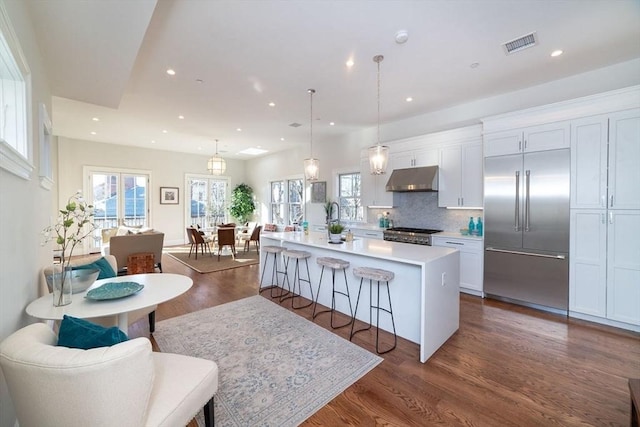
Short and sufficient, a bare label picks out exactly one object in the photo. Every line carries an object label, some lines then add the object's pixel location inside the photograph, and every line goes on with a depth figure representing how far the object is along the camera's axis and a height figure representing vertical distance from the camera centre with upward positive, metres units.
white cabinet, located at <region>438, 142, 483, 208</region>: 4.31 +0.56
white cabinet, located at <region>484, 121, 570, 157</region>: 3.44 +0.97
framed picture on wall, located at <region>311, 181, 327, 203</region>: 7.12 +0.48
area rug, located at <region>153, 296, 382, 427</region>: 1.87 -1.37
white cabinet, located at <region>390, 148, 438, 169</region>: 4.79 +0.97
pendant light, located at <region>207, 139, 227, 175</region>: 7.02 +1.18
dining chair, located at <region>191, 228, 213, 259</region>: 6.82 -0.71
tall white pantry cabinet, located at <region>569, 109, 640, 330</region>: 3.00 -0.11
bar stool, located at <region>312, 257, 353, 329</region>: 3.07 -0.91
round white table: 1.59 -0.61
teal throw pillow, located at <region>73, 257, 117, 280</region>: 2.42 -0.54
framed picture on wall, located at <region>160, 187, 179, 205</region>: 8.70 +0.47
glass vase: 1.71 -0.51
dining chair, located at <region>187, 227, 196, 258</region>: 7.02 -0.66
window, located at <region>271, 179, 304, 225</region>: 8.30 +0.27
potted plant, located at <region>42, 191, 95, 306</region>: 1.71 -0.43
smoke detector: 2.63 +1.75
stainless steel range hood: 4.58 +0.54
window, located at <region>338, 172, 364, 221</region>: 6.54 +0.32
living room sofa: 4.95 -0.71
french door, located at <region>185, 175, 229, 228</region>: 9.33 +0.34
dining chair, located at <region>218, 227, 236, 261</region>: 6.53 -0.68
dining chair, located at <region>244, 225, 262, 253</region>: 7.57 -0.83
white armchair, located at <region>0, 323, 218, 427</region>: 0.98 -0.66
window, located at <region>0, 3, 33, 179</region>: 1.50 +0.78
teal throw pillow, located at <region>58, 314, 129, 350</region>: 1.19 -0.58
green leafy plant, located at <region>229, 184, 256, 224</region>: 9.79 +0.24
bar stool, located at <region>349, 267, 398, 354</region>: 2.66 -0.69
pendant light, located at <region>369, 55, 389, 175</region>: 3.28 +0.66
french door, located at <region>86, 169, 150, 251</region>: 7.63 +0.37
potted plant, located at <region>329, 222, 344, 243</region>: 3.54 -0.31
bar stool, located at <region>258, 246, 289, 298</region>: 4.17 -1.03
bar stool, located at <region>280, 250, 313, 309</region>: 3.66 -0.98
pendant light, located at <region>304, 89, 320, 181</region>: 4.11 +0.66
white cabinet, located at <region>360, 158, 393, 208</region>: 5.54 +0.44
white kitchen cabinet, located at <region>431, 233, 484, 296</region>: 4.10 -0.79
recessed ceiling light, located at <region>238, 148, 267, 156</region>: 8.49 +1.93
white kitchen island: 2.44 -0.82
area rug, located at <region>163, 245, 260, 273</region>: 5.90 -1.27
